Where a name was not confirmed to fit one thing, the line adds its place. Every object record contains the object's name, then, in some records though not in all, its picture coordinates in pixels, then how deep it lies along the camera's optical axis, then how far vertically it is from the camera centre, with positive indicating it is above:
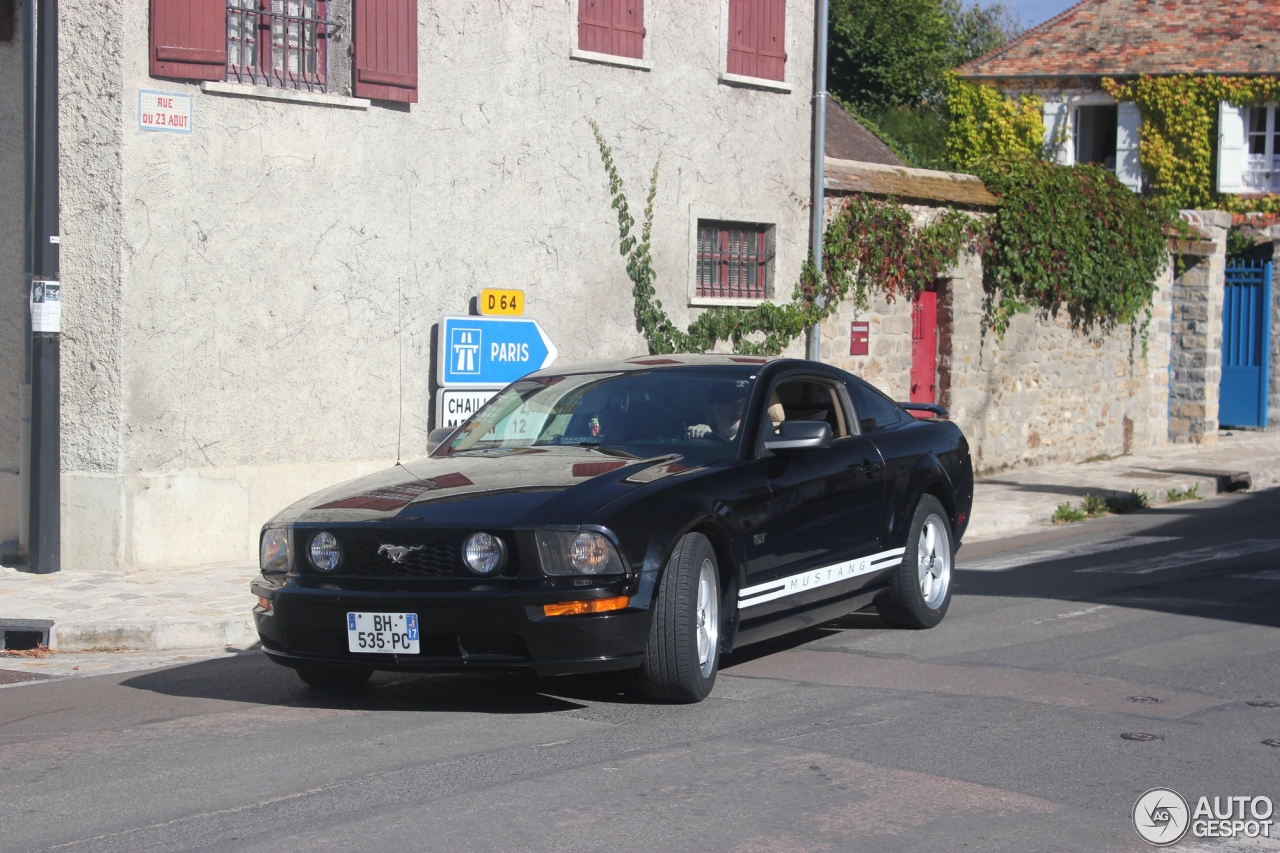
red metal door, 16.91 +0.11
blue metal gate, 24.02 +0.24
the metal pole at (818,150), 15.30 +2.17
